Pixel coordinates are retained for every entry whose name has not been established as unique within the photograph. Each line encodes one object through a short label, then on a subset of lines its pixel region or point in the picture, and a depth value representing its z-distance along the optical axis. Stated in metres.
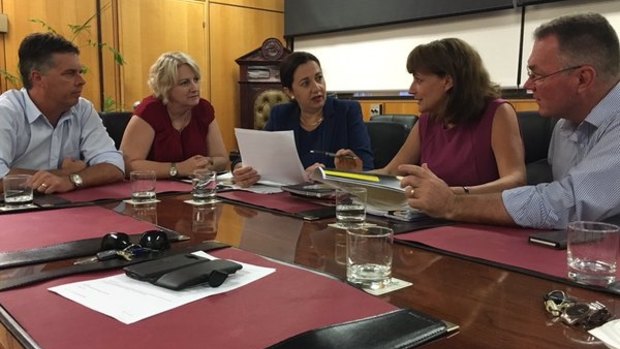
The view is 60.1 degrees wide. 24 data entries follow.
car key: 1.03
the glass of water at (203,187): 1.75
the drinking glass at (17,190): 1.66
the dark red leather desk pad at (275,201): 1.62
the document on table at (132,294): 0.77
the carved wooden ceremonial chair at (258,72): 5.63
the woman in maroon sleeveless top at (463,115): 1.85
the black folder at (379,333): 0.65
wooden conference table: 0.72
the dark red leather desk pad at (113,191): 1.81
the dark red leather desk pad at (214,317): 0.68
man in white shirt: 2.18
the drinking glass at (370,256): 0.93
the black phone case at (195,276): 0.84
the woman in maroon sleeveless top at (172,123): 2.61
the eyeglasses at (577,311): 0.75
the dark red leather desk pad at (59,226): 1.22
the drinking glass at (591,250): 0.94
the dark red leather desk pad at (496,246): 1.03
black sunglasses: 1.07
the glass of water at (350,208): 1.40
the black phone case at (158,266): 0.88
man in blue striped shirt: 1.32
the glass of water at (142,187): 1.72
